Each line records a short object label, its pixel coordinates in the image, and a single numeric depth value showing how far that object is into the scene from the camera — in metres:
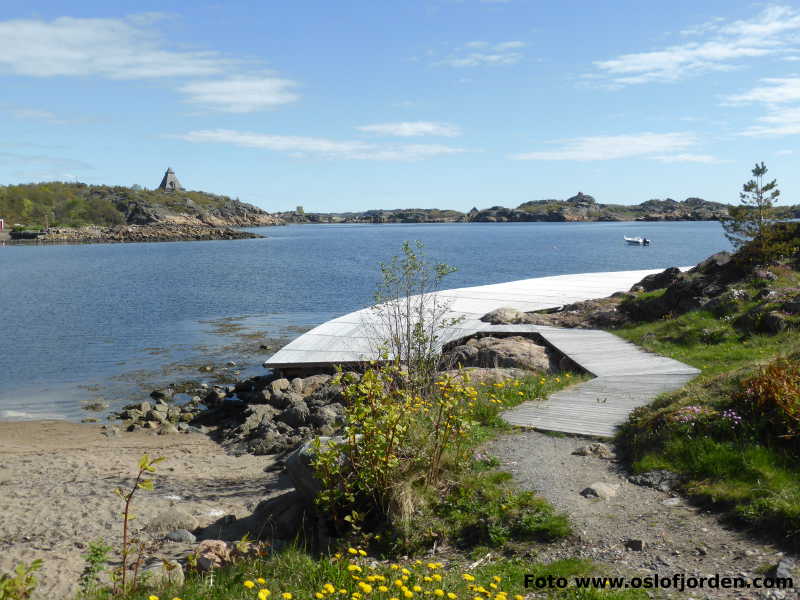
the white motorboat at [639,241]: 91.66
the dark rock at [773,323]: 11.91
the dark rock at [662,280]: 19.02
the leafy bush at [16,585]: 4.14
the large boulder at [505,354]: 13.02
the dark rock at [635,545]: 5.18
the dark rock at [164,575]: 5.25
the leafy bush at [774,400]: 6.46
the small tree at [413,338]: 9.72
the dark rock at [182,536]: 7.23
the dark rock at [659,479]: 6.38
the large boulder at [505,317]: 17.56
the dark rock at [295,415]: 13.33
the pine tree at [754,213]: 18.58
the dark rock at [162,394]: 17.58
